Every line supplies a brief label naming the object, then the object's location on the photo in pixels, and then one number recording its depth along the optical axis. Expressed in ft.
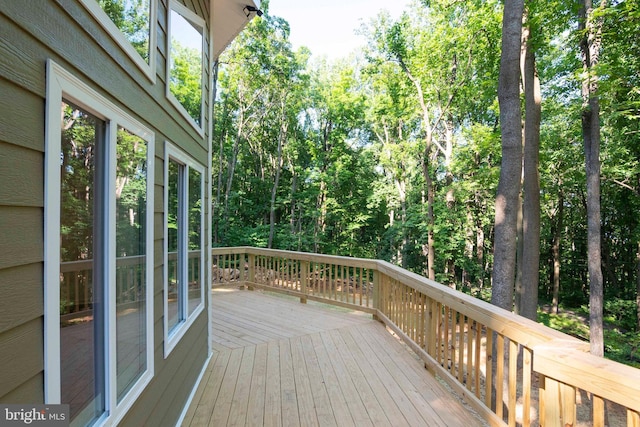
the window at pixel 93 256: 3.11
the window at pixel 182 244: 6.91
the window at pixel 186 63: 7.34
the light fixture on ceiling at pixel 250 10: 11.89
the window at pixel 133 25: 4.19
